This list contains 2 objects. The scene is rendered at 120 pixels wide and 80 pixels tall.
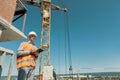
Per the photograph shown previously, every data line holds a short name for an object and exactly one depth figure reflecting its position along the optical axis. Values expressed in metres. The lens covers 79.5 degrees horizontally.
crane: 12.91
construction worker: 1.68
